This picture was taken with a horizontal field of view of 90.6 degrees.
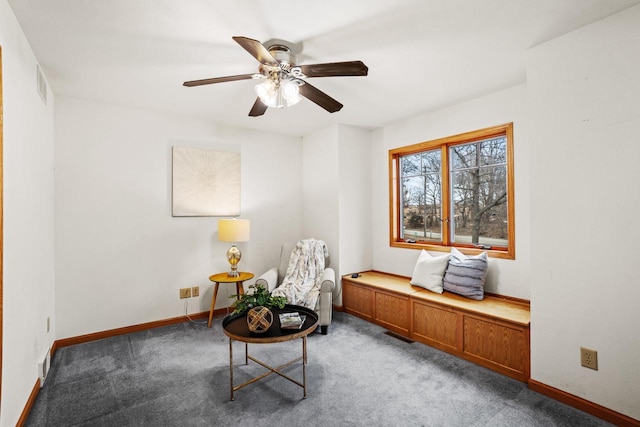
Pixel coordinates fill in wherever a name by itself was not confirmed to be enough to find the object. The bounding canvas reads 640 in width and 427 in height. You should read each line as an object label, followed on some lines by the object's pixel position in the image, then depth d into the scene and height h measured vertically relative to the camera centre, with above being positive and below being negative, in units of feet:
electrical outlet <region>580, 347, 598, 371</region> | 6.61 -3.07
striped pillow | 9.91 -1.97
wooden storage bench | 8.17 -3.25
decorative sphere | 7.41 -2.44
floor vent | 10.57 -4.19
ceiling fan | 6.38 +3.06
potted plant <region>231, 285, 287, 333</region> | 7.43 -2.23
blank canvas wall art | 12.35 +1.43
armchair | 11.15 -2.51
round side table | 11.85 -2.36
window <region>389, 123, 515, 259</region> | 10.47 +0.81
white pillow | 10.89 -2.03
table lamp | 12.05 -0.61
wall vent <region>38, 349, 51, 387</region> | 7.73 -3.78
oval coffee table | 7.16 -2.74
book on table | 7.72 -2.61
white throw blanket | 11.56 -2.32
